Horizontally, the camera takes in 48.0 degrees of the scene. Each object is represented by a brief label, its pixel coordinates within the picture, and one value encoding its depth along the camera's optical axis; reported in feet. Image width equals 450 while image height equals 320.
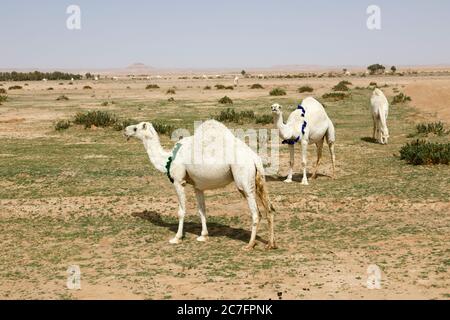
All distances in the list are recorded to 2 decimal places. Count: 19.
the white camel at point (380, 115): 66.06
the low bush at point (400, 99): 121.49
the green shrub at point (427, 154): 49.70
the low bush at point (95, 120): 81.30
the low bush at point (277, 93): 153.58
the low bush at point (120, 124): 79.37
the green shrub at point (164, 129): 74.64
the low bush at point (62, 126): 80.02
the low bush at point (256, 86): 201.05
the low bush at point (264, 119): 85.81
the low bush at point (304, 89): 169.89
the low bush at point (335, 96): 131.13
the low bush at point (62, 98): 148.87
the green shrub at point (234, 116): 87.84
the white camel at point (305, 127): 46.09
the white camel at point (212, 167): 28.84
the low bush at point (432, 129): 69.09
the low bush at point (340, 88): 172.24
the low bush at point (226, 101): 125.90
